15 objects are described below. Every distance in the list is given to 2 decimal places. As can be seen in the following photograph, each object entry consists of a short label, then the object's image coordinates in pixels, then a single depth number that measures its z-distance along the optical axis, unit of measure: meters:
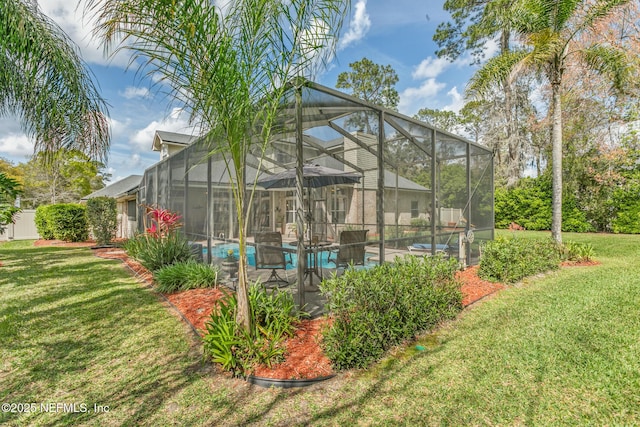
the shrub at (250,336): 2.91
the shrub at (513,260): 6.14
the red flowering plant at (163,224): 7.59
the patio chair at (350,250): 4.97
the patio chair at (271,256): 4.76
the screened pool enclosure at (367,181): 4.84
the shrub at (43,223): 13.95
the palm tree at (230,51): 2.62
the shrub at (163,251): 6.79
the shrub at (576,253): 8.10
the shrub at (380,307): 2.93
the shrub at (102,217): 12.24
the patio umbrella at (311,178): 5.77
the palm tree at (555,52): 7.74
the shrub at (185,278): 5.62
